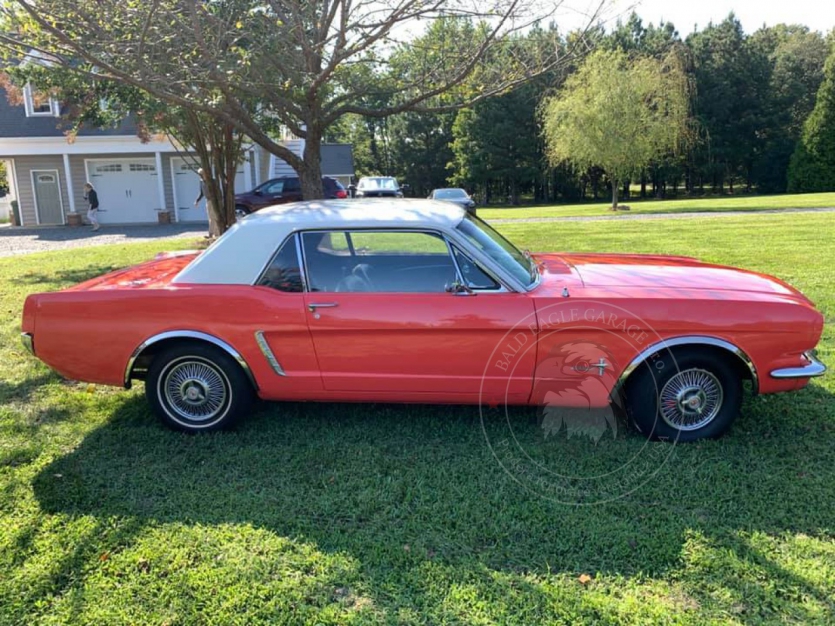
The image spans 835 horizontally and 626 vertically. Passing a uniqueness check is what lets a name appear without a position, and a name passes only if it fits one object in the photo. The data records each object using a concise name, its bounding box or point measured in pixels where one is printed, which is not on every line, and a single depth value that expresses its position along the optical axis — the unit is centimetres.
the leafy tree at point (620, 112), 2753
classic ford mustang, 370
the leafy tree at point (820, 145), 3916
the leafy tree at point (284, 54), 571
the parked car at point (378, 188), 2367
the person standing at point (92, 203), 2047
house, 2236
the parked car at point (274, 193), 1969
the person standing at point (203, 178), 1375
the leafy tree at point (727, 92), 4431
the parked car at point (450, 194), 2311
